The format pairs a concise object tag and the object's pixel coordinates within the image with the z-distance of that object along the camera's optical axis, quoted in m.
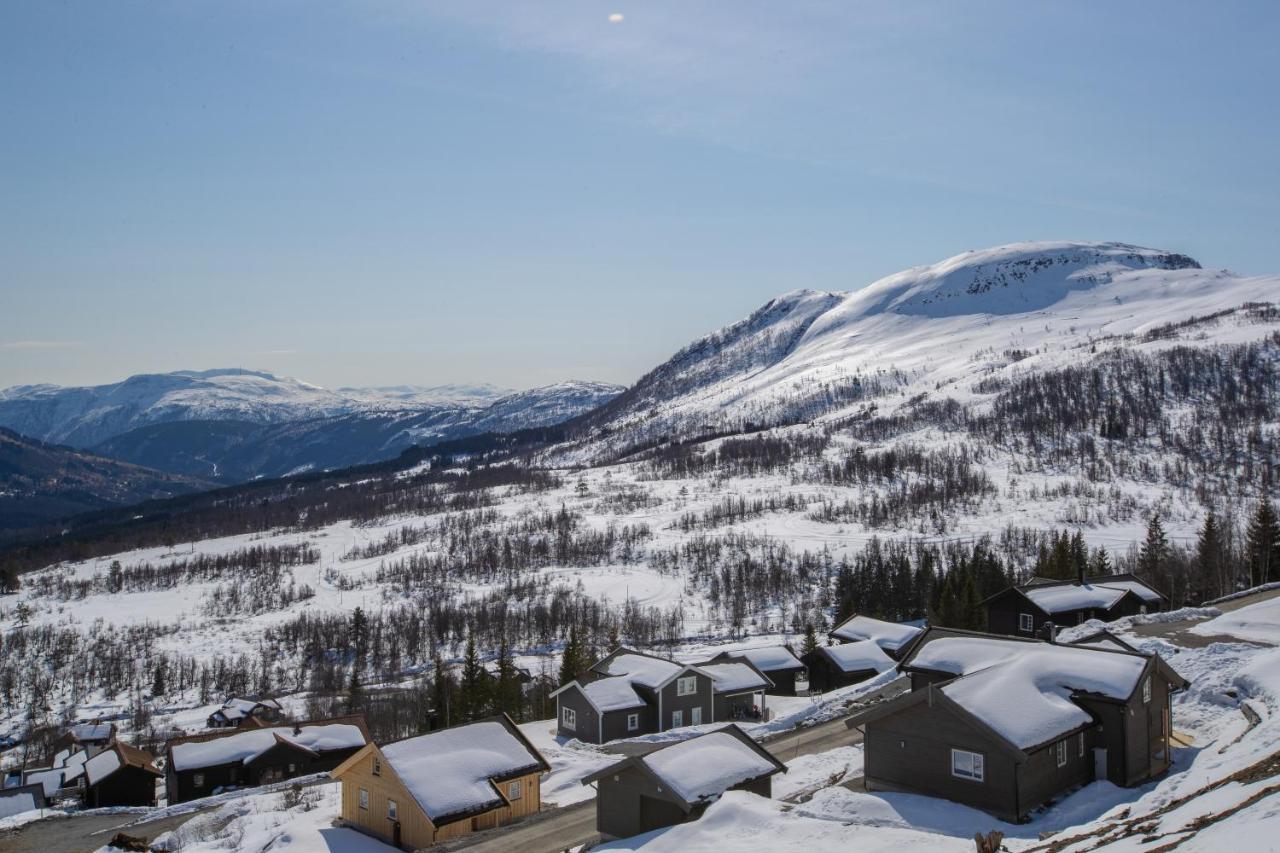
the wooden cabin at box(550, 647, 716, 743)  47.44
